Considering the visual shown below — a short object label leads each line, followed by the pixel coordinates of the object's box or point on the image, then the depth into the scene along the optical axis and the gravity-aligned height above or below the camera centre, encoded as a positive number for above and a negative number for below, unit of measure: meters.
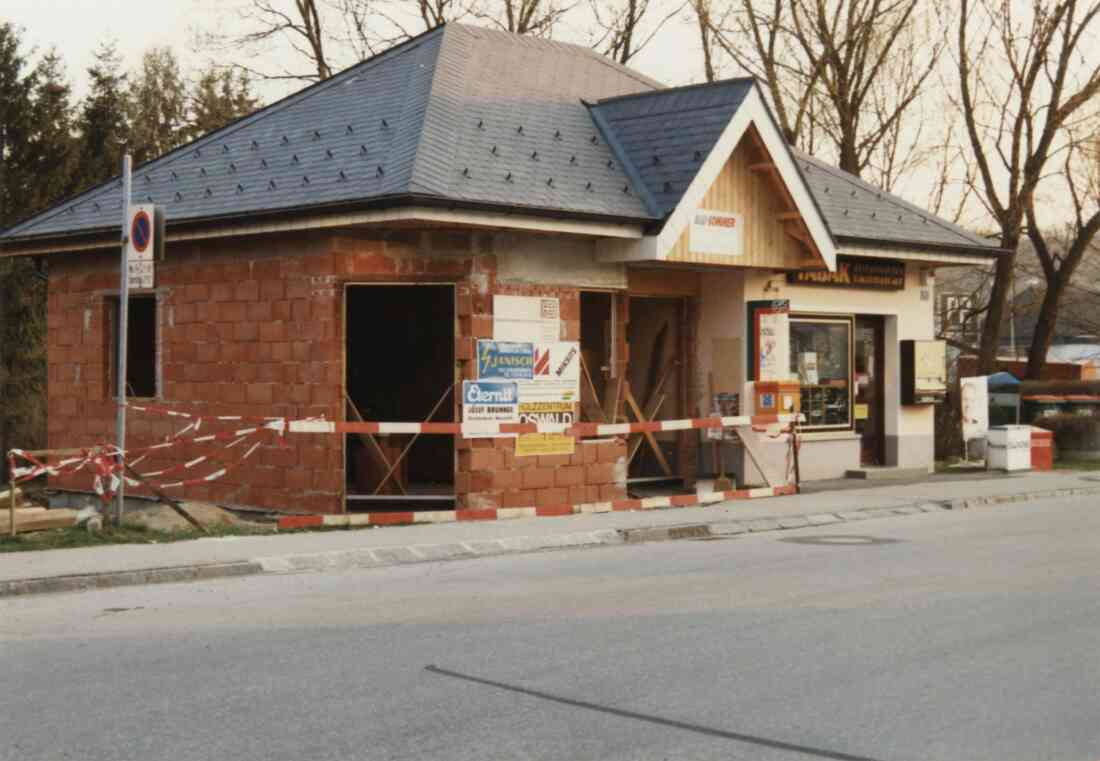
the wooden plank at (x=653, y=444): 20.03 -0.46
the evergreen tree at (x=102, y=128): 41.81 +8.07
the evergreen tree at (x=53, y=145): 40.59 +7.28
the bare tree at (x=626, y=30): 37.97 +9.68
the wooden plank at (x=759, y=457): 20.30 -0.63
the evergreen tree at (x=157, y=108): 47.72 +10.79
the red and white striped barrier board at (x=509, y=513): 15.46 -1.12
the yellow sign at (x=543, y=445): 17.58 -0.40
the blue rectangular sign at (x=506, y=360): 17.33 +0.59
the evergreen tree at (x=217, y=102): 48.53 +10.23
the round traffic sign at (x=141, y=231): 13.51 +1.62
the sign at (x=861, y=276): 21.91 +2.06
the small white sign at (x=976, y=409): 24.94 +0.04
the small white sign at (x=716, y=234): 18.88 +2.26
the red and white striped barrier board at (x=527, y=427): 15.61 -0.19
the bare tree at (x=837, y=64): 33.88 +8.12
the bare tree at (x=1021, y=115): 33.09 +6.70
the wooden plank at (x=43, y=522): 13.48 -1.02
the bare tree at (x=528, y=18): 37.50 +9.88
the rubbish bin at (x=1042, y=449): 24.77 -0.62
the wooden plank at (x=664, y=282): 20.23 +1.79
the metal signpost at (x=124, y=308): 13.59 +0.93
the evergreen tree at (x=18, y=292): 37.16 +3.04
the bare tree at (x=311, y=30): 37.62 +9.60
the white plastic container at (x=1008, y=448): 24.11 -0.59
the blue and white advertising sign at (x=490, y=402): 17.17 +0.10
